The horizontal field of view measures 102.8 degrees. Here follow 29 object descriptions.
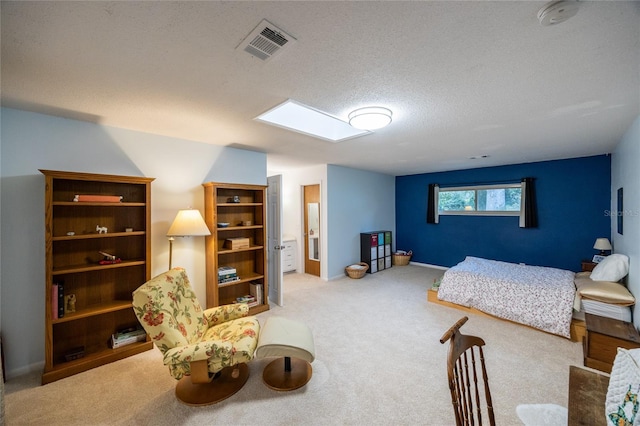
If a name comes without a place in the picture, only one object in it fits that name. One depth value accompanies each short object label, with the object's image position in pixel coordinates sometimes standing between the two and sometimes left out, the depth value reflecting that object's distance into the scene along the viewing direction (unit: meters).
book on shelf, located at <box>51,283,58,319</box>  2.25
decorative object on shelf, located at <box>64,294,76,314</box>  2.46
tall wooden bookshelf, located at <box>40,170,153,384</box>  2.27
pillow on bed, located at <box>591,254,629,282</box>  2.90
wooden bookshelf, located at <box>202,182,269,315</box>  3.30
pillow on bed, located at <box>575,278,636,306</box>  2.62
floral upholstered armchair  1.94
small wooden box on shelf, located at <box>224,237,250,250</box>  3.54
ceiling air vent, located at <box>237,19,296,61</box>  1.29
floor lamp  2.87
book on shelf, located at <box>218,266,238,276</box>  3.44
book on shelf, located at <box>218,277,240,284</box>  3.40
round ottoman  2.09
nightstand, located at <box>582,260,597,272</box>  4.04
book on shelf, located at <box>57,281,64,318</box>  2.31
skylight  2.78
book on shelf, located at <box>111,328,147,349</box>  2.63
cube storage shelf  5.76
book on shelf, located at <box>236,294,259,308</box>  3.67
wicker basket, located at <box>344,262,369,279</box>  5.32
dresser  5.79
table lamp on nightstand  3.92
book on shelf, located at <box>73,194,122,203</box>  2.40
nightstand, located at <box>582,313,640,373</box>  2.23
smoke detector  1.11
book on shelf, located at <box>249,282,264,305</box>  3.76
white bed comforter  3.00
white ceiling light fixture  2.26
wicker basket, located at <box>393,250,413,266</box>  6.50
